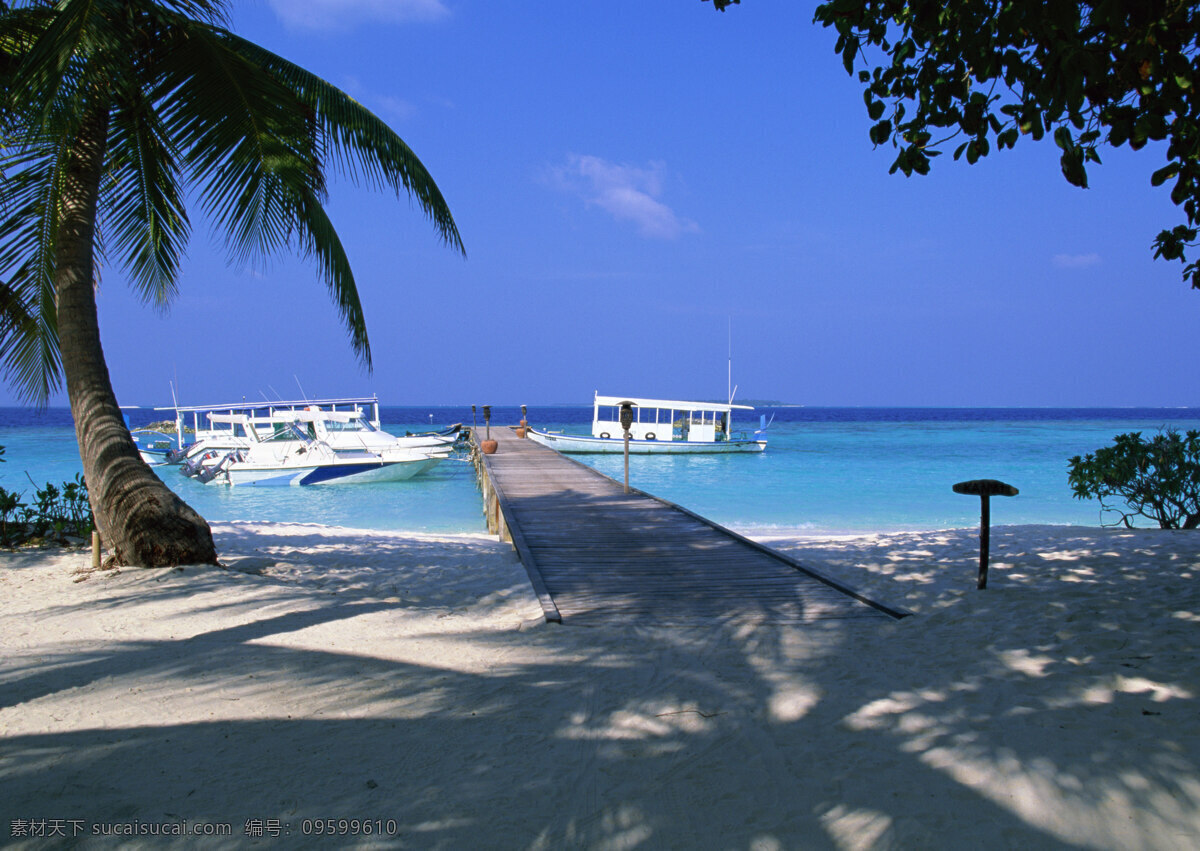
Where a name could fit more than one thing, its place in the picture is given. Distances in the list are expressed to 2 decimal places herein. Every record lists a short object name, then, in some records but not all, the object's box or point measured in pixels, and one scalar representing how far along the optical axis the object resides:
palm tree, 5.48
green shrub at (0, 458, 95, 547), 7.26
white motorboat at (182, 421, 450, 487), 21.62
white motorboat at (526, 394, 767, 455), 30.70
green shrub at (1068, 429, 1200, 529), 9.13
